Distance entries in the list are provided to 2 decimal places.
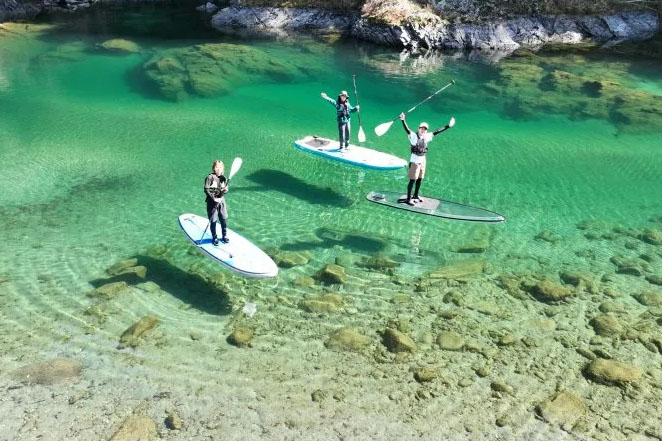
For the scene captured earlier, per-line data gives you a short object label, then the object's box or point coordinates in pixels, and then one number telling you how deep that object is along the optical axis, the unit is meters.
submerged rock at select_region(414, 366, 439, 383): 10.80
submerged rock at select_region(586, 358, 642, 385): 10.80
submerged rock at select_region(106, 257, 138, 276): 14.31
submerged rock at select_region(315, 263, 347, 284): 14.05
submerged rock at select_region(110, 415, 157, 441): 9.31
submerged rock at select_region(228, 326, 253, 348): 11.74
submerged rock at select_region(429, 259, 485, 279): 14.46
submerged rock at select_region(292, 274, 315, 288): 13.91
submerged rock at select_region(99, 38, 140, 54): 39.03
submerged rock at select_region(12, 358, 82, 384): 10.59
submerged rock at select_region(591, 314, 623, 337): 12.25
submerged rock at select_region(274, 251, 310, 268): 14.82
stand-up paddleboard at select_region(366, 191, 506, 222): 15.99
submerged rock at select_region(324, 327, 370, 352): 11.70
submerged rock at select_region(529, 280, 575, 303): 13.48
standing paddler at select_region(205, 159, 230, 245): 12.77
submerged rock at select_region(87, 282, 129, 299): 13.23
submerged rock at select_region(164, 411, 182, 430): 9.58
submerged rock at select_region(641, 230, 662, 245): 16.31
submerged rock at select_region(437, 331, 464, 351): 11.75
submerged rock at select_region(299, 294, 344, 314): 12.89
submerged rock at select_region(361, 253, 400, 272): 14.69
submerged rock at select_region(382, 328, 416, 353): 11.62
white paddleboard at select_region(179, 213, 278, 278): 12.89
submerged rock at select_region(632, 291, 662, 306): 13.39
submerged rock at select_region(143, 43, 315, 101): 31.06
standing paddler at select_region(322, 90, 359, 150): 19.67
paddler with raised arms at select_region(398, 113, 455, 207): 15.28
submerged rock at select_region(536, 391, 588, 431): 9.86
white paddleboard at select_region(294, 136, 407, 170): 19.20
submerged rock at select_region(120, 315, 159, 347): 11.69
